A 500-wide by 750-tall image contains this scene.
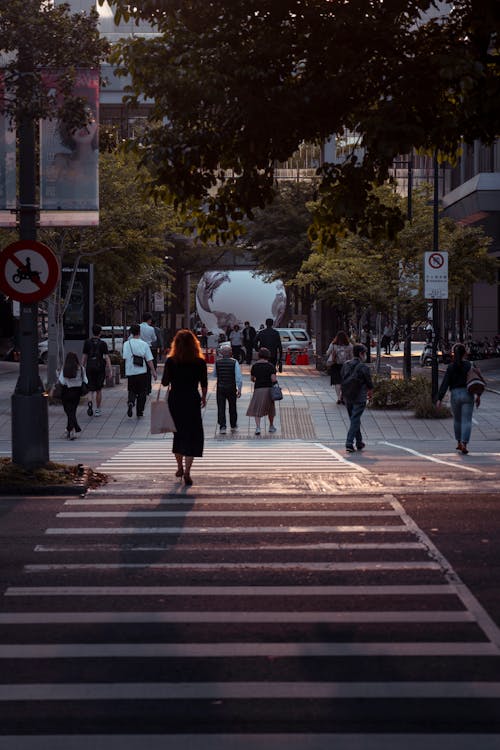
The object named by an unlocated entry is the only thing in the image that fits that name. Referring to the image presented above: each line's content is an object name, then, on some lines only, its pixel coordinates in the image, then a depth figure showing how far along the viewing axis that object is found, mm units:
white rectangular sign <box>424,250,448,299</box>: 28344
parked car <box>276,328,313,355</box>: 60500
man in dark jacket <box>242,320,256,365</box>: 52641
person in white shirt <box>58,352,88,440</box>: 22922
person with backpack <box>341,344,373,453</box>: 20734
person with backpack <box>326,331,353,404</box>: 30911
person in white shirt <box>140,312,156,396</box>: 29422
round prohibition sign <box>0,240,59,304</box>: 13664
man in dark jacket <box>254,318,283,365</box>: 34250
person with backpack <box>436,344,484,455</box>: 20594
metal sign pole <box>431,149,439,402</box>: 29609
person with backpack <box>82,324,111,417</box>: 26641
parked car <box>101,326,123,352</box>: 58269
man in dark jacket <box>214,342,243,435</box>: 24859
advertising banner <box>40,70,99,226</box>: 17594
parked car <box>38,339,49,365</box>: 51906
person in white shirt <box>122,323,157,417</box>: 25891
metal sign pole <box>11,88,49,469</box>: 13758
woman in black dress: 14289
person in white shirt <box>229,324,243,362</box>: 49875
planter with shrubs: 29094
